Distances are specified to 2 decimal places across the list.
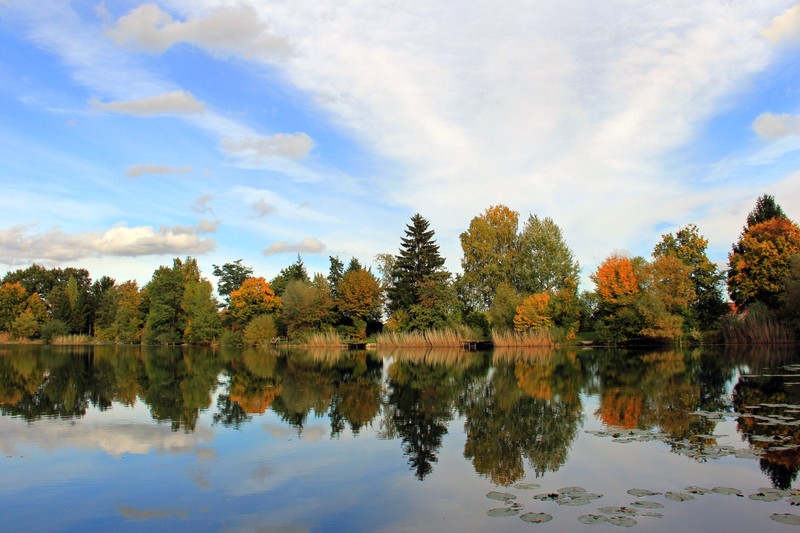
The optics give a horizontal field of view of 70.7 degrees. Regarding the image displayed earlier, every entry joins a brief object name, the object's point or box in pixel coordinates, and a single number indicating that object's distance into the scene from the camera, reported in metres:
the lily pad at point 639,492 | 7.68
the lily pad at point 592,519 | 6.65
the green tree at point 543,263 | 57.78
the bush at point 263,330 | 61.75
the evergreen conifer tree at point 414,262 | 56.59
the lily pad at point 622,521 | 6.56
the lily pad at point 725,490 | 7.59
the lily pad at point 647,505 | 7.18
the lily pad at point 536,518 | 6.70
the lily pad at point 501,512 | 7.01
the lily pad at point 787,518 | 6.45
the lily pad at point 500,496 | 7.62
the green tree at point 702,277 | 50.88
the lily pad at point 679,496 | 7.42
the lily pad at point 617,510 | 6.96
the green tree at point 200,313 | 67.81
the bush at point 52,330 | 75.06
